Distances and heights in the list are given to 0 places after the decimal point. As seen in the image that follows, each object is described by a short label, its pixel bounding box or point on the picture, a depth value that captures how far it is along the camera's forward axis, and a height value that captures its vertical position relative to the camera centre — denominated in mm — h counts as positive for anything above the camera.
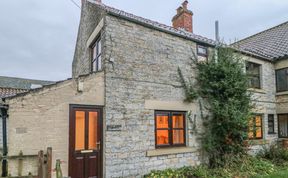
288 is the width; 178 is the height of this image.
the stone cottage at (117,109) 6016 -167
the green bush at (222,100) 9086 +155
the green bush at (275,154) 10633 -2616
